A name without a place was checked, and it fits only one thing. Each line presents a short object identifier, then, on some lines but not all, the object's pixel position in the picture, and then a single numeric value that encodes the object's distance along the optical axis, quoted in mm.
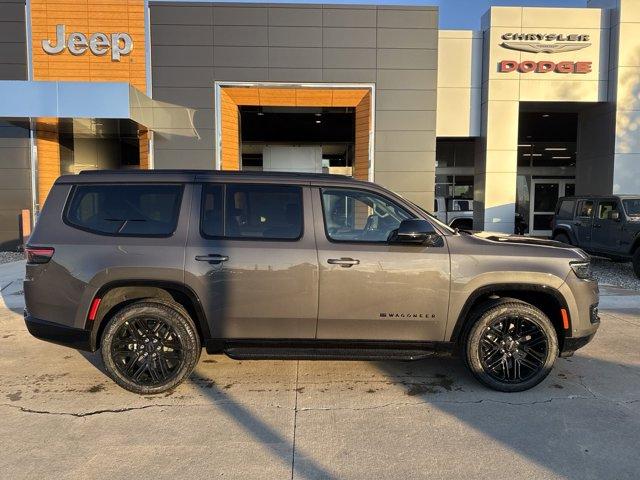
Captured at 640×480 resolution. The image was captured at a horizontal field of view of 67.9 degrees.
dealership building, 13312
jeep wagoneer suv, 4109
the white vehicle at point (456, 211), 18812
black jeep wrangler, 10086
